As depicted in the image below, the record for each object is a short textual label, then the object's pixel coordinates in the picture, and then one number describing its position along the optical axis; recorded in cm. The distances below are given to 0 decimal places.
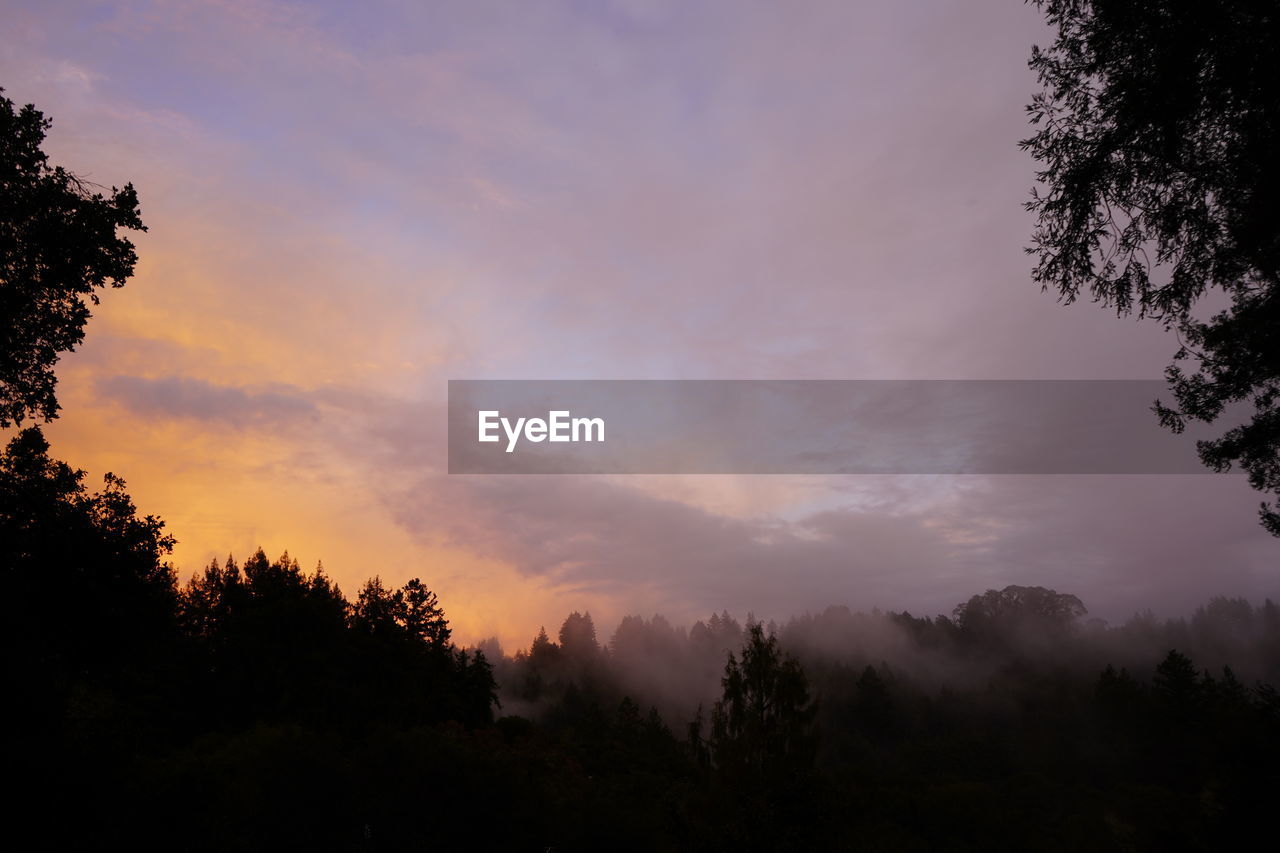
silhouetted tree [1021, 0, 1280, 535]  771
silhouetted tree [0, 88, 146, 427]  1201
